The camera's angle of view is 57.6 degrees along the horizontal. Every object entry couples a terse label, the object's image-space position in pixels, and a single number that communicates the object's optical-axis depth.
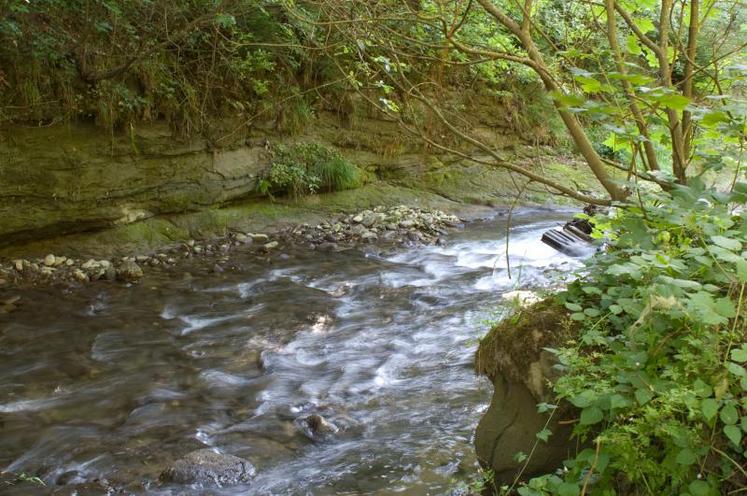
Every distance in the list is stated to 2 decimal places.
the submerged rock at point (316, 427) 4.32
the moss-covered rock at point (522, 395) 2.90
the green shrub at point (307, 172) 9.92
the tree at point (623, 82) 2.53
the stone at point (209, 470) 3.79
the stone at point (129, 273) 7.73
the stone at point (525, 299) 3.26
